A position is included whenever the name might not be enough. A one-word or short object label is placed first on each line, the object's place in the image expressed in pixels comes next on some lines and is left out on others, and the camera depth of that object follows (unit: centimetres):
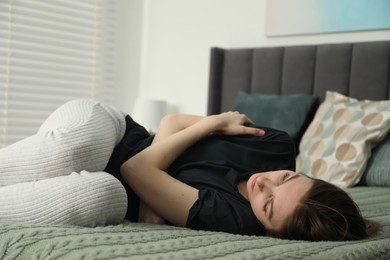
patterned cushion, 241
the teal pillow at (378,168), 239
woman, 121
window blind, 368
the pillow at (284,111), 293
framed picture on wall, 299
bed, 97
